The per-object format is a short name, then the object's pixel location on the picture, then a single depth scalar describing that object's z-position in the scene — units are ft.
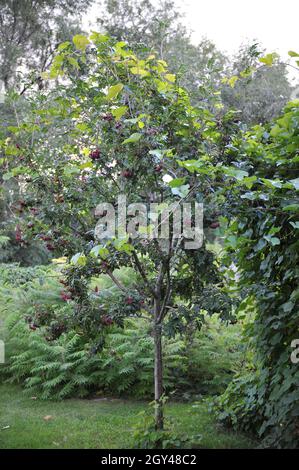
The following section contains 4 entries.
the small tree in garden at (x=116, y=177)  9.34
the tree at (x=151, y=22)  53.67
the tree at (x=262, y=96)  55.83
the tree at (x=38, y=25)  52.47
